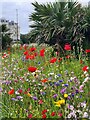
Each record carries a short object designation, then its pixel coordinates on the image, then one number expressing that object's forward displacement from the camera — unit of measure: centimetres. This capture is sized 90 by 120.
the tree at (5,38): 906
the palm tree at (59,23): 524
